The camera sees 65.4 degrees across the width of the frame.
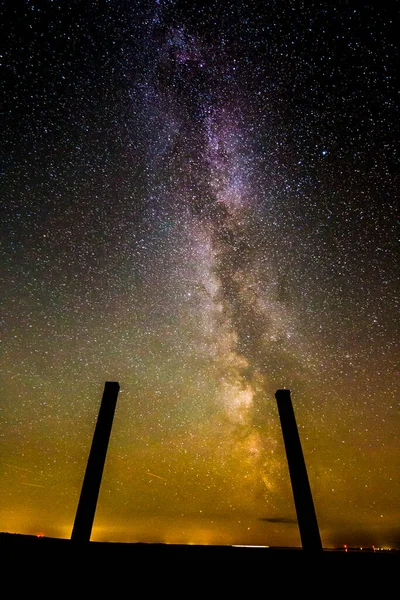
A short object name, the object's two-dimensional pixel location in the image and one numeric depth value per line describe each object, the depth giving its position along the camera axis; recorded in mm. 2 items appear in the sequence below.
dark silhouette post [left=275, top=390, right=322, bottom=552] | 4907
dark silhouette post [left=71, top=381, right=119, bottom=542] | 4641
